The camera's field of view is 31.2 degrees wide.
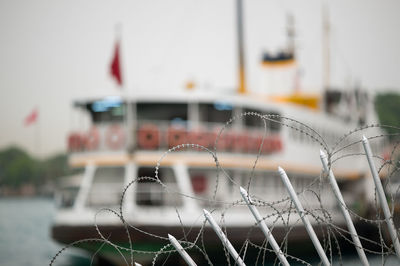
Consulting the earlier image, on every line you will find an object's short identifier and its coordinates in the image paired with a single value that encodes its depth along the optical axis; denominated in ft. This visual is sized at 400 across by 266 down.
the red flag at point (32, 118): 86.53
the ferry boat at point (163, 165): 47.44
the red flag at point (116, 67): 53.21
